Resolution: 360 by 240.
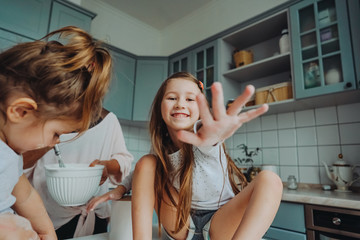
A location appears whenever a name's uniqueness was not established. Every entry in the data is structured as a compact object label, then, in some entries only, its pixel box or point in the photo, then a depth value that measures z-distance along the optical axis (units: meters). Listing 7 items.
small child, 0.44
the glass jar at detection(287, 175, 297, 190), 1.63
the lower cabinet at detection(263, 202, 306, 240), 1.28
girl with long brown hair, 0.53
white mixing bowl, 0.61
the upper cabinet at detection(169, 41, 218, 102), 2.15
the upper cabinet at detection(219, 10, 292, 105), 1.82
